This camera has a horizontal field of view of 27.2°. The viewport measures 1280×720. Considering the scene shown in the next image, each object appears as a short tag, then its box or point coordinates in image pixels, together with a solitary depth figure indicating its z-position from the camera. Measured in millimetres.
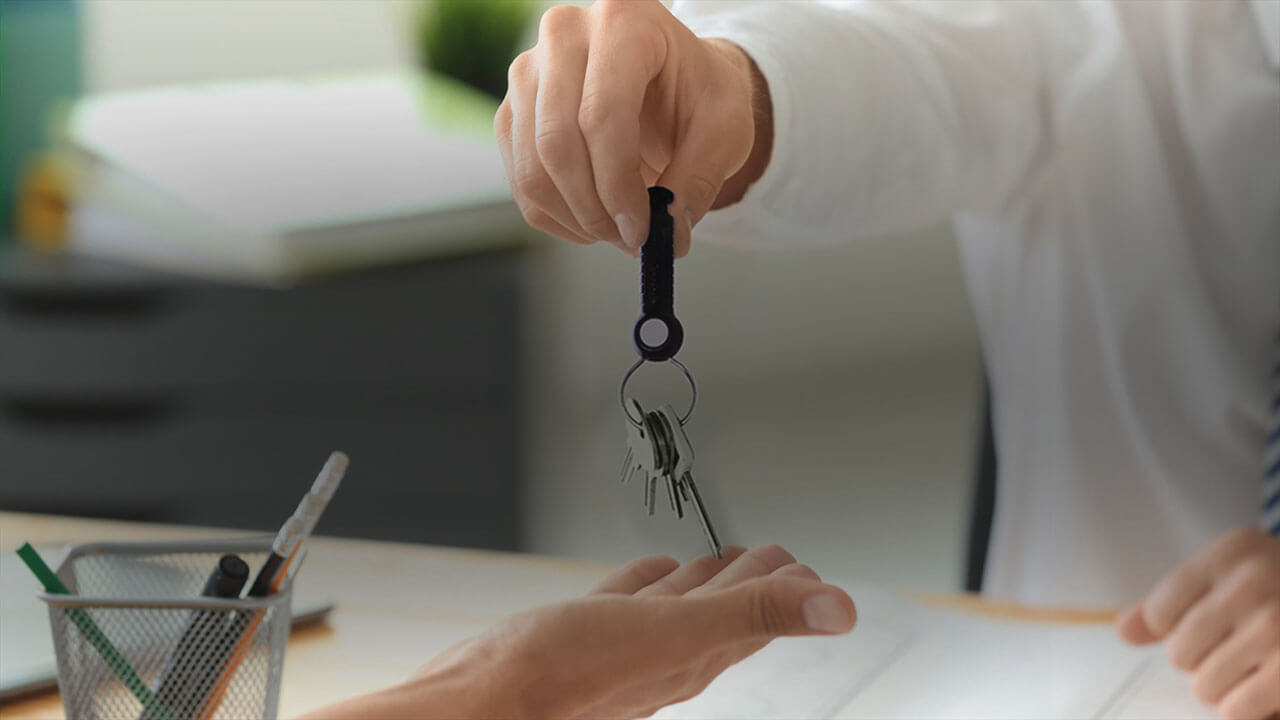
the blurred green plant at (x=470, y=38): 2736
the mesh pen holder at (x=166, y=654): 1125
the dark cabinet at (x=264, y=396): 2925
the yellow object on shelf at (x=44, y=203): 2887
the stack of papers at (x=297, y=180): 2764
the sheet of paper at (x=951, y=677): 1286
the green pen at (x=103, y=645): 1123
